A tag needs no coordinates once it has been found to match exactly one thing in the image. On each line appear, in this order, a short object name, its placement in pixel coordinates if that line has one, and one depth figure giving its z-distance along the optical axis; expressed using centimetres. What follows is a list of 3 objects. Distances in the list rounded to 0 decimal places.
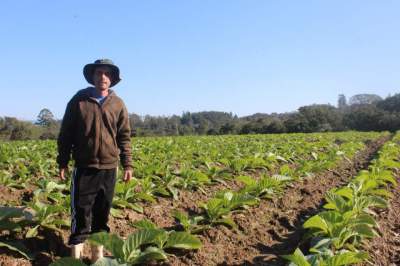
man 371
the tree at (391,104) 6874
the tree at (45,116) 7699
